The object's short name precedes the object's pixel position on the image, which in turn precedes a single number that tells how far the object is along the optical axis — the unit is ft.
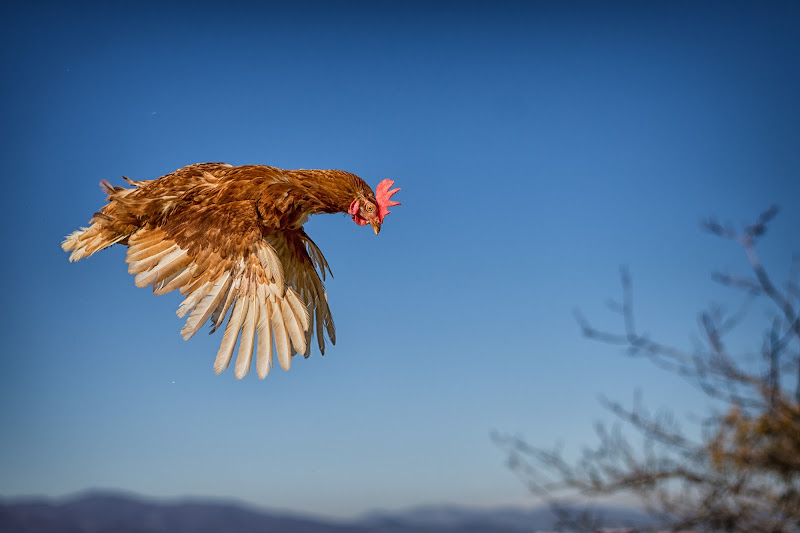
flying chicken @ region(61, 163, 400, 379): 13.61
